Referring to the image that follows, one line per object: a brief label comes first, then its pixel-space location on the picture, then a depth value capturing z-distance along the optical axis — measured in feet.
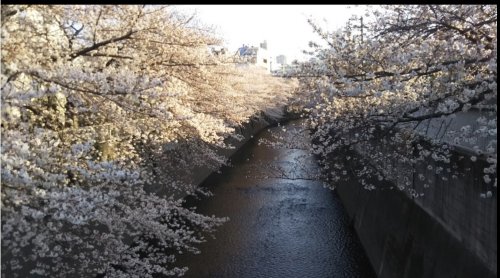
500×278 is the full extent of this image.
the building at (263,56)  333.03
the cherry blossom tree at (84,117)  20.11
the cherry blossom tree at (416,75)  24.61
